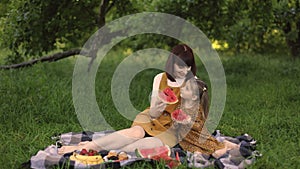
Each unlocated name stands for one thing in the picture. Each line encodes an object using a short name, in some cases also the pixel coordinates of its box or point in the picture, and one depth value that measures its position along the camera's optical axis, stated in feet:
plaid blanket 11.71
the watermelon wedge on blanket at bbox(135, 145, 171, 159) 12.46
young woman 13.05
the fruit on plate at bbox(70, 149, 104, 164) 11.97
